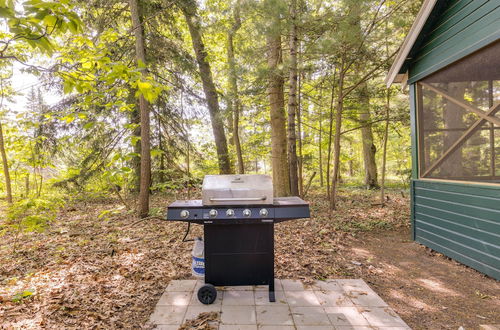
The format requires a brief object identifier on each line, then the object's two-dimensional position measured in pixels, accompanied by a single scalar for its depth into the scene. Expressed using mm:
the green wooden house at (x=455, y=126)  3592
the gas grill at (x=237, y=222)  2633
